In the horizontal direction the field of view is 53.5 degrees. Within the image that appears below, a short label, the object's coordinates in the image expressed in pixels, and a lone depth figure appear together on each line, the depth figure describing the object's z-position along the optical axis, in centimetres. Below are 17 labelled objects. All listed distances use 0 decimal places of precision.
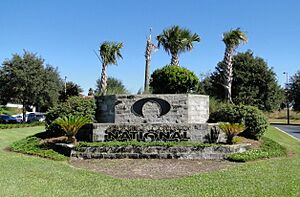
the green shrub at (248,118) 1265
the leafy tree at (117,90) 1356
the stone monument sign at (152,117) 1148
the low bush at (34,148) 1047
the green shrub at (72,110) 1320
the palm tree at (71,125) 1129
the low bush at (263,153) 985
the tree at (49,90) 2774
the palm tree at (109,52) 2390
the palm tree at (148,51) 1917
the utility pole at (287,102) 4001
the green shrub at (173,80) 1356
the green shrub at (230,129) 1104
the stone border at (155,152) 1025
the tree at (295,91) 3909
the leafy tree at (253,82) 3179
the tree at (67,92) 2995
